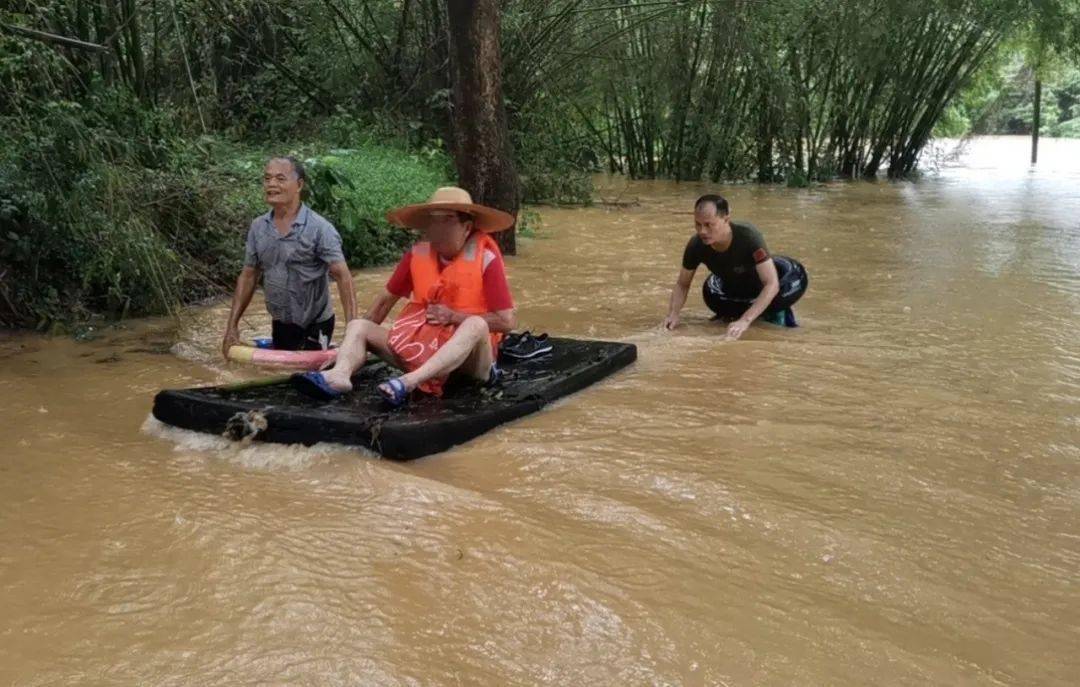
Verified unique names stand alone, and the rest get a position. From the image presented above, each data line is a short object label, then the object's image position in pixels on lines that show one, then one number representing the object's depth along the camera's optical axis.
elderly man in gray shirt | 5.25
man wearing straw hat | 4.69
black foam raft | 4.01
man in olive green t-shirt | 6.49
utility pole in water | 25.75
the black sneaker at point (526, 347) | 5.52
